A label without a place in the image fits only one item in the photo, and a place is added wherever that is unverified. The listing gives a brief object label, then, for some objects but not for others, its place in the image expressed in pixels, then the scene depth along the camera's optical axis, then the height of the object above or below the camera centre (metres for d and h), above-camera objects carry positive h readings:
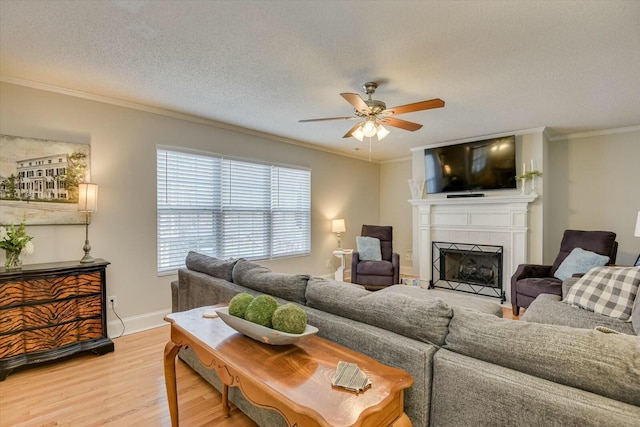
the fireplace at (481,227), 4.47 -0.23
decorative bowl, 1.27 -0.50
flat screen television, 4.56 +0.73
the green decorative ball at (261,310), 1.37 -0.44
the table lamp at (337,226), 5.54 -0.23
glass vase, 2.54 -0.38
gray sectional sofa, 0.91 -0.53
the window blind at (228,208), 3.74 +0.07
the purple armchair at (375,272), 4.73 -0.92
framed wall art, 2.72 +0.33
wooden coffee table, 0.94 -0.59
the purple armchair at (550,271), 3.39 -0.71
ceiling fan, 2.48 +0.87
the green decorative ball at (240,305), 1.47 -0.44
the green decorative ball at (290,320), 1.29 -0.45
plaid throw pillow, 2.25 -0.62
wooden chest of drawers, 2.42 -0.83
